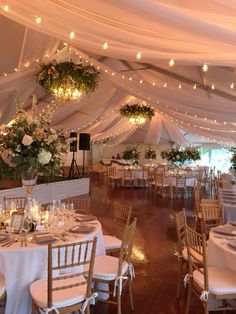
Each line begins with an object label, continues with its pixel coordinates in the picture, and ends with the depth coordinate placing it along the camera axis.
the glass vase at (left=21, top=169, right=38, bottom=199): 3.54
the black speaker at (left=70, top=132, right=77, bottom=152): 10.82
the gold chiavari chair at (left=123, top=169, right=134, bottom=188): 14.19
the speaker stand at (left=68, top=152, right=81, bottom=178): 11.39
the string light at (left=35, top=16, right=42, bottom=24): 3.21
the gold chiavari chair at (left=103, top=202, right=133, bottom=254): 4.19
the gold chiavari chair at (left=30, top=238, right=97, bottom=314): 2.65
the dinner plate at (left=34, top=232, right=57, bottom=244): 3.15
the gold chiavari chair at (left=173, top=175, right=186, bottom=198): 11.68
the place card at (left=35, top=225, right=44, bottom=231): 3.55
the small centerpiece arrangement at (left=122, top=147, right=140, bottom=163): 15.79
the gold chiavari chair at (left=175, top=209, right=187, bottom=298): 3.90
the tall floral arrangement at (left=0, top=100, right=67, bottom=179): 3.41
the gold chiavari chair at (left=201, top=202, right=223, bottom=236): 5.22
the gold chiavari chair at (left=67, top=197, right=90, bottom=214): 5.12
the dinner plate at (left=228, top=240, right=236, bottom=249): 3.31
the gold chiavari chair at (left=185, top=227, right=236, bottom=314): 2.99
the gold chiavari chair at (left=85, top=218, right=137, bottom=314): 3.27
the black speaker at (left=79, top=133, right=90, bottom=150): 11.52
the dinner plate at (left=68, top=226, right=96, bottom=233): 3.55
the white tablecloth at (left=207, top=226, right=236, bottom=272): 3.28
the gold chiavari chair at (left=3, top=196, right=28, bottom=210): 4.56
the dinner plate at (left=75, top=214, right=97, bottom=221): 4.12
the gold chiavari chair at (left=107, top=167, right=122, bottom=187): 14.79
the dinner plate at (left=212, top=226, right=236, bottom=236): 3.77
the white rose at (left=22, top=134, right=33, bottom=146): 3.30
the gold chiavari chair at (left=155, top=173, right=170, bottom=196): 12.06
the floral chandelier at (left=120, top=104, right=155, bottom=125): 10.94
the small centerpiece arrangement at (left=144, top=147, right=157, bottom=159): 15.63
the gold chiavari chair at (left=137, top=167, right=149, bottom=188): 14.52
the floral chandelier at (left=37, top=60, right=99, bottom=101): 6.01
